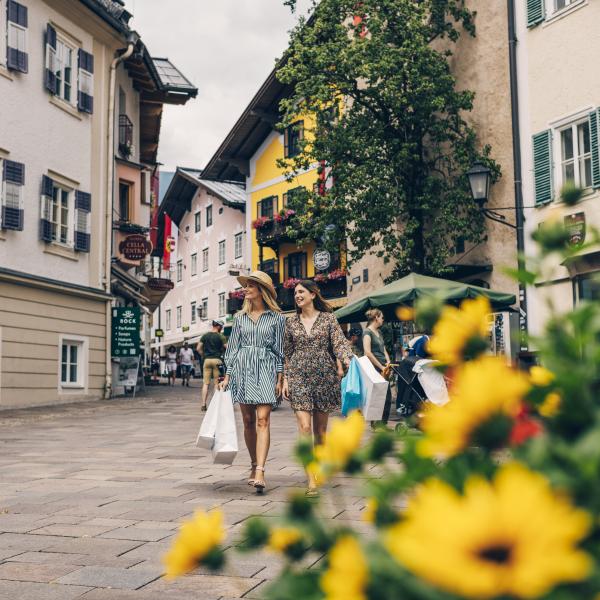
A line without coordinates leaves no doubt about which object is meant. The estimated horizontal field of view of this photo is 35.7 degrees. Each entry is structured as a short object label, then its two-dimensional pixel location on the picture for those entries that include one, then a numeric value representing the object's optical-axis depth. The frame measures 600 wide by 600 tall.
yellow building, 35.66
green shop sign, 23.44
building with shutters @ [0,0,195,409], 19.78
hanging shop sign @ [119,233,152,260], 25.14
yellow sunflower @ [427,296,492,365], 1.14
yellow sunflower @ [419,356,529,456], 0.93
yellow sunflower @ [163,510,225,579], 1.11
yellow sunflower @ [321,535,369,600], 0.91
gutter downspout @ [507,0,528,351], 19.00
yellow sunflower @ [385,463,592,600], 0.75
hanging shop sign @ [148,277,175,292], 31.08
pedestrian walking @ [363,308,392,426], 13.41
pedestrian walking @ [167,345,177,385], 35.75
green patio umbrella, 13.61
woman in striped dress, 7.61
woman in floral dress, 7.70
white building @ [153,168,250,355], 48.31
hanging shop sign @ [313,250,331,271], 36.16
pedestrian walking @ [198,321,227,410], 18.36
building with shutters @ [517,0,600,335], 16.94
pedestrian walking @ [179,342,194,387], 34.62
